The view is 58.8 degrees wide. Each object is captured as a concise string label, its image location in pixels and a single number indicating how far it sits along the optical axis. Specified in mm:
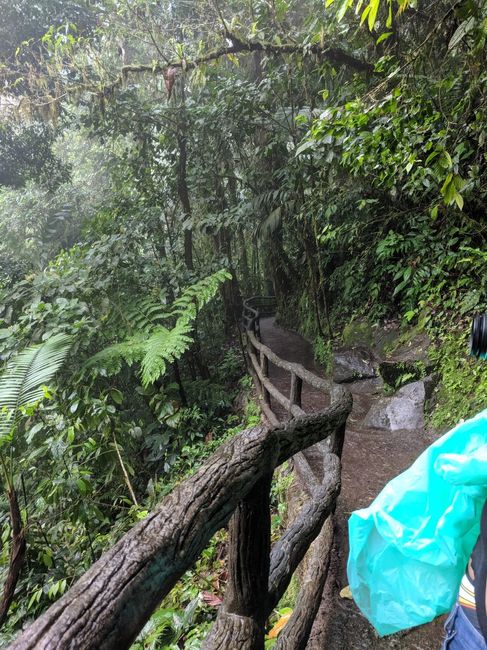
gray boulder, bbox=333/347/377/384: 6023
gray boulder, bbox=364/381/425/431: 4695
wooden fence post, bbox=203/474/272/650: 1215
